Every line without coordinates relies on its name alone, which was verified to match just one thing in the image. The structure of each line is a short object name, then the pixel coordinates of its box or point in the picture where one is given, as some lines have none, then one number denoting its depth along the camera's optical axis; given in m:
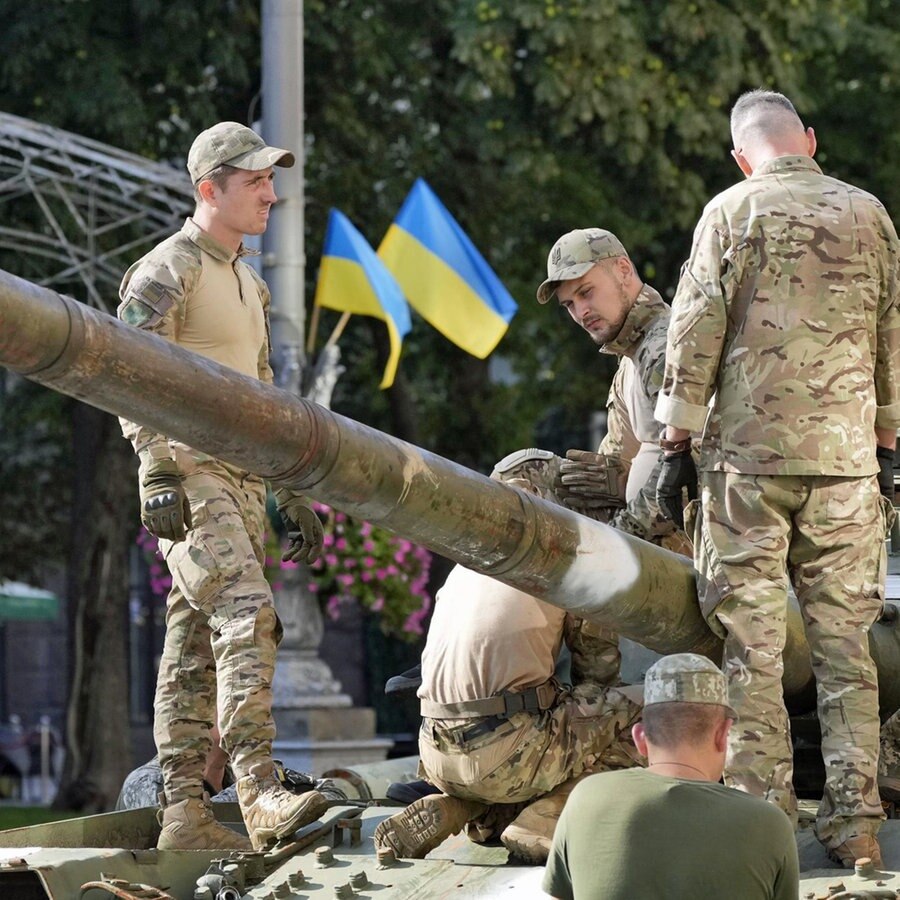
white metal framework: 29.18
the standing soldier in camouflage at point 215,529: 12.44
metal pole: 25.75
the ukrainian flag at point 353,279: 29.95
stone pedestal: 29.15
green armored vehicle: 8.83
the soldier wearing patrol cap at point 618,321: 13.12
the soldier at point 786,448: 11.21
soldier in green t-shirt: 8.46
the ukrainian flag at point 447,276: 30.34
